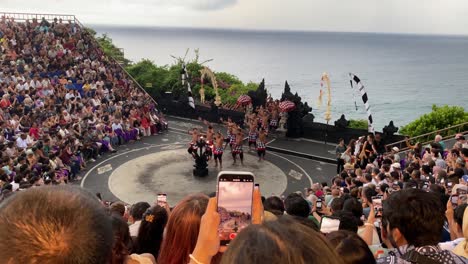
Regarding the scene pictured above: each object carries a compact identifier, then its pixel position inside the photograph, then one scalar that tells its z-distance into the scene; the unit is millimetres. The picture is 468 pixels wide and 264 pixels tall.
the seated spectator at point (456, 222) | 5629
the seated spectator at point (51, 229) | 1614
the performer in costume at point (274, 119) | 23166
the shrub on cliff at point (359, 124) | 25912
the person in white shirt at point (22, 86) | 20922
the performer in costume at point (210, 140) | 17819
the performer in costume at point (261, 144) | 18919
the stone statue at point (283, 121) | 23188
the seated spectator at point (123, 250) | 3119
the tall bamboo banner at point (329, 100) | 22847
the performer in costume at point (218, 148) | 18094
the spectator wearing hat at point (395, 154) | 14305
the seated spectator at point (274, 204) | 6711
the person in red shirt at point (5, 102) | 19152
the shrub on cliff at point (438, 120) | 23750
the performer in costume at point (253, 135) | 19797
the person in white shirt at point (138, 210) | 6219
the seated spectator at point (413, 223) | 3420
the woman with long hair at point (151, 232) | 4203
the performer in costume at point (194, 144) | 17395
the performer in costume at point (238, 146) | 18578
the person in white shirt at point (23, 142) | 16016
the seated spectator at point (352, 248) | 3287
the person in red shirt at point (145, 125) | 22769
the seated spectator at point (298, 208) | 6379
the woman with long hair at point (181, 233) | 3285
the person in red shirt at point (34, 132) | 17203
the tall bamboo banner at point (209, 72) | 27859
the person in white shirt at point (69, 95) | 21500
